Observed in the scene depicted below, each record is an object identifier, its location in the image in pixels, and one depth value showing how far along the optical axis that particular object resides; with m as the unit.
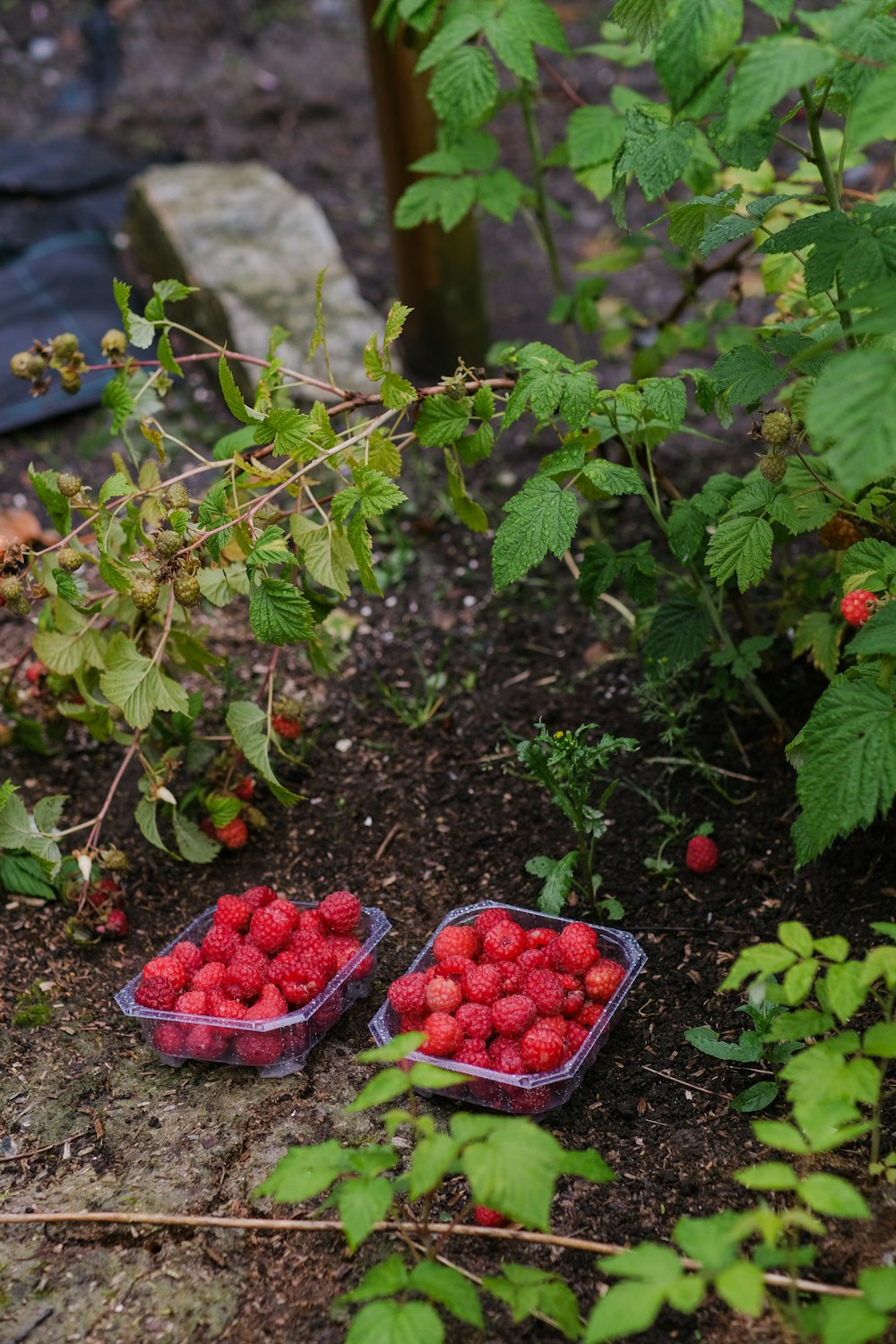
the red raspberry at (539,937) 1.43
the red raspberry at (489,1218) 1.31
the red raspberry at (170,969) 1.43
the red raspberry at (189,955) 1.45
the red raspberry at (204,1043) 1.41
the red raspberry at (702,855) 1.51
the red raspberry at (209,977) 1.43
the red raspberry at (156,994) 1.42
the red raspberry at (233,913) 1.47
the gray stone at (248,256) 2.01
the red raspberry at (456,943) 1.42
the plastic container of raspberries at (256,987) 1.41
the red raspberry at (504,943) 1.42
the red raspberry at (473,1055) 1.36
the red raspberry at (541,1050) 1.35
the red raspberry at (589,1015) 1.39
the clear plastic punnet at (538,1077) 1.35
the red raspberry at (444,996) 1.38
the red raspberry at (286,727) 1.60
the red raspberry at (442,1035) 1.36
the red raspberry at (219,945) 1.45
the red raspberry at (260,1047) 1.41
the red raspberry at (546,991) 1.38
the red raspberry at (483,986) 1.39
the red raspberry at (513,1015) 1.37
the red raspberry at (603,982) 1.39
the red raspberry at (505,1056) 1.35
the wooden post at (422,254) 1.83
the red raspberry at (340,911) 1.46
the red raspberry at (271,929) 1.45
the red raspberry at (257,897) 1.49
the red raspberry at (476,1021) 1.37
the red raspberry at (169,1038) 1.41
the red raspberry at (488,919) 1.44
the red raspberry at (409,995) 1.39
